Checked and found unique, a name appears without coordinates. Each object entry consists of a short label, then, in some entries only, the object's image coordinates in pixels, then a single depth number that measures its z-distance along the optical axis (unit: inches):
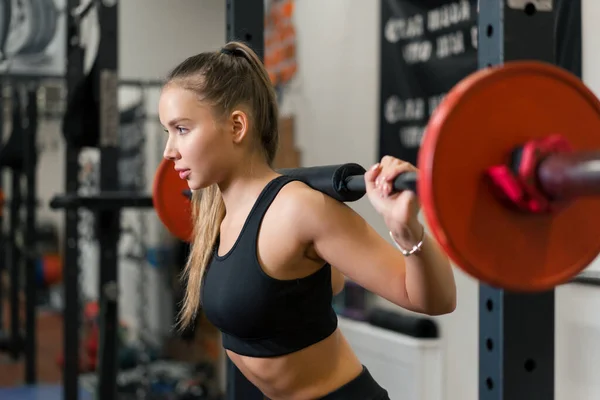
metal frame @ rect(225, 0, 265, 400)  75.9
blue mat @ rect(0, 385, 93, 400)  187.8
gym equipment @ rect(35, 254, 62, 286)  334.0
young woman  52.3
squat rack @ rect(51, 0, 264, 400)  111.0
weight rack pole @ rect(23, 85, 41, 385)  202.2
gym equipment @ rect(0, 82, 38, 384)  206.2
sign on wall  107.9
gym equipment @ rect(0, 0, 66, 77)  193.3
